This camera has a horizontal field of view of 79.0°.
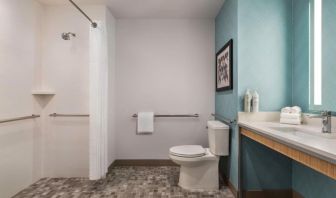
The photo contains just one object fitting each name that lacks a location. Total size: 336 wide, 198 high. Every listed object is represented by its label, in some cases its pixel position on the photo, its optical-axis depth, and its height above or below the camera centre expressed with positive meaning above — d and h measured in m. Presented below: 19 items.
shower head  2.57 +0.82
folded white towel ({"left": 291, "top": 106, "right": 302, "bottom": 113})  1.87 -0.08
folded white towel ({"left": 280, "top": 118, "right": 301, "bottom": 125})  1.83 -0.19
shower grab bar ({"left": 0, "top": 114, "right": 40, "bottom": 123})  1.96 -0.20
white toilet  2.27 -0.69
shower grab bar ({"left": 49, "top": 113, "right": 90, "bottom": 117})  2.65 -0.19
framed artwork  2.27 +0.41
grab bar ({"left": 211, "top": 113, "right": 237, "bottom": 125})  2.25 -0.23
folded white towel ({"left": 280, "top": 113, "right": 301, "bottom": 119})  1.84 -0.14
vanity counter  0.93 -0.24
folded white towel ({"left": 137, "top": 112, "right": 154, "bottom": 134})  3.03 -0.34
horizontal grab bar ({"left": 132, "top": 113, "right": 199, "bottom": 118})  3.11 -0.23
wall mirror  1.62 +0.39
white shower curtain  2.20 +0.02
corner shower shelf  2.48 +0.10
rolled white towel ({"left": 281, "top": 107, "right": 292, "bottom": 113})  1.93 -0.09
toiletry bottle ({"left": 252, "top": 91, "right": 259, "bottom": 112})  2.02 +0.00
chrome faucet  1.42 -0.15
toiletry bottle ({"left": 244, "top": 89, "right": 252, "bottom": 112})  2.02 -0.01
